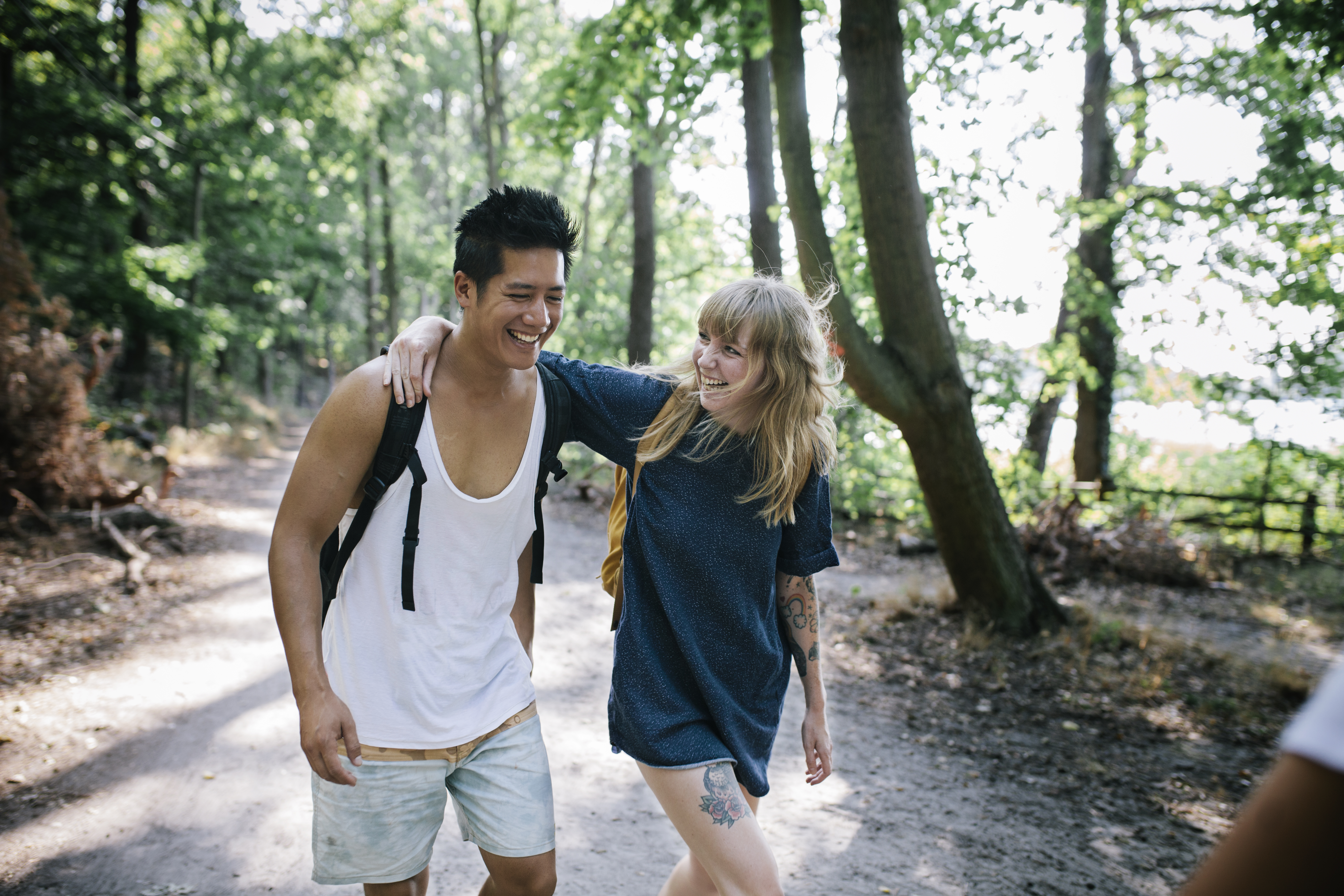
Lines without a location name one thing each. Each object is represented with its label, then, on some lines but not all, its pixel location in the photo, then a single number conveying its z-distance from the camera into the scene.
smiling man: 2.11
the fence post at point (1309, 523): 11.66
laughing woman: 2.20
